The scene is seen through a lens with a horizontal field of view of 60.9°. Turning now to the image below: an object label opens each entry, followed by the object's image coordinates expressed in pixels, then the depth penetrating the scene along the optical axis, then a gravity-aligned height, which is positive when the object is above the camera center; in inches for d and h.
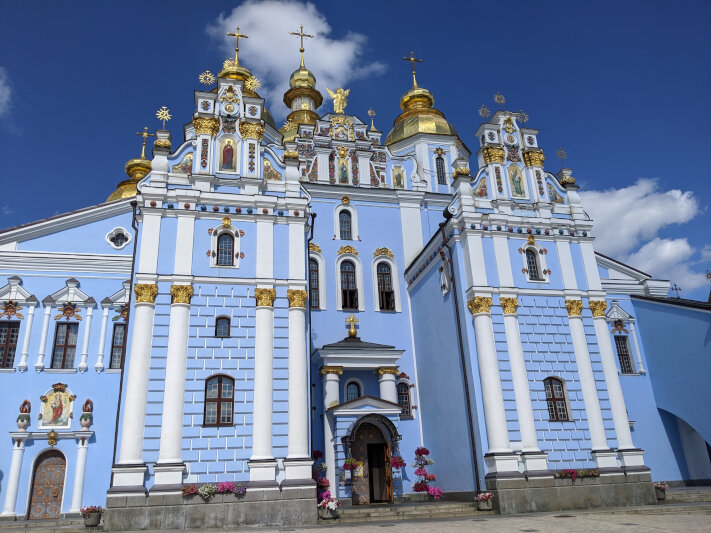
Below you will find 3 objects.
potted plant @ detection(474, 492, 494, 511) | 657.6 -16.8
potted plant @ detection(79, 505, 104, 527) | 588.1 -12.5
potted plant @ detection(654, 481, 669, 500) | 719.7 -17.2
